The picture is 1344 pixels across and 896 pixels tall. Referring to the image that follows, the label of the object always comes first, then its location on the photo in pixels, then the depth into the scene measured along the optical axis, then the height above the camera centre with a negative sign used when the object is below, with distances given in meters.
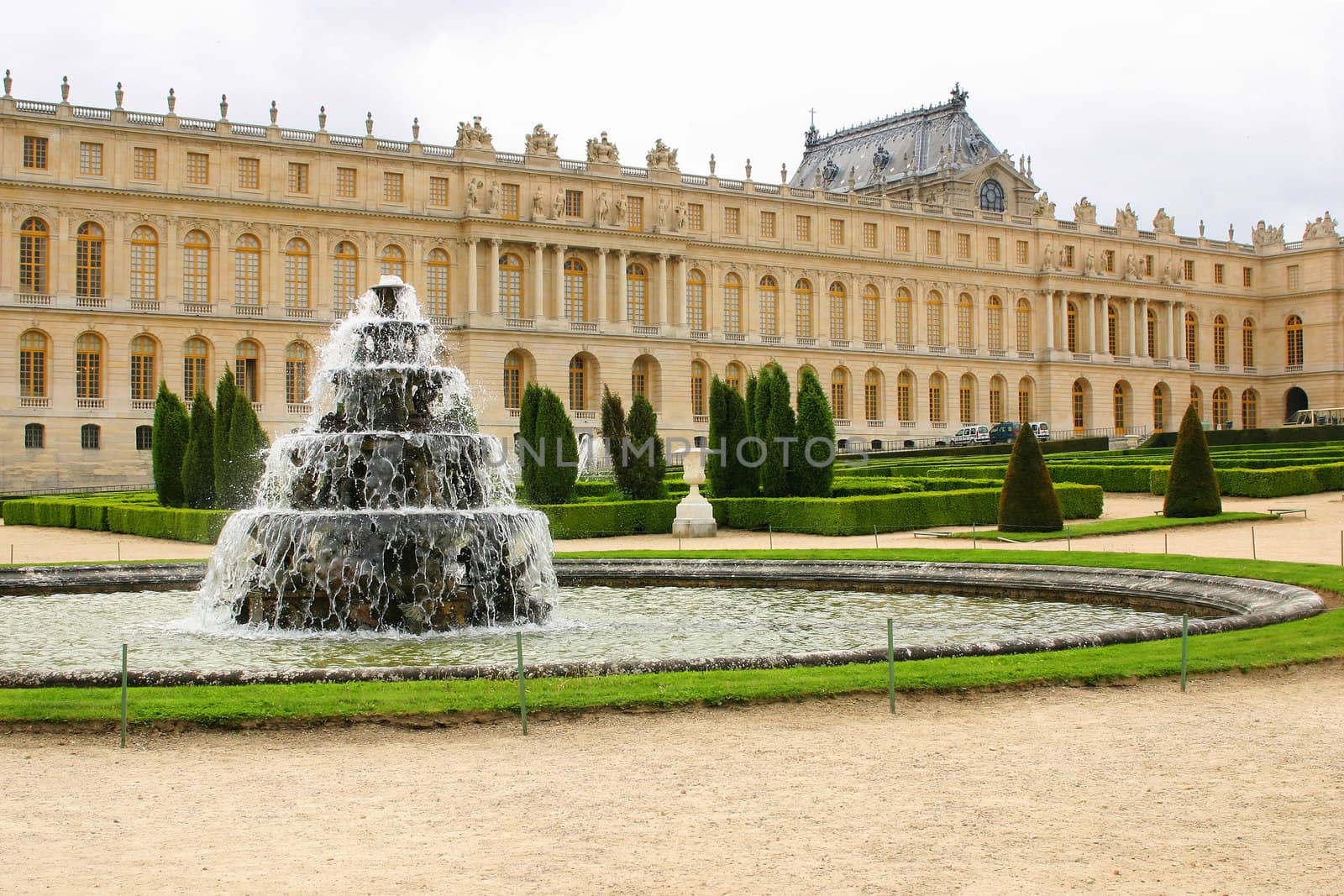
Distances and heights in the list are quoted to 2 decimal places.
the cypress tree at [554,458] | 28.28 +0.37
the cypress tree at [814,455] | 28.69 +0.35
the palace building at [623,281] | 48.53 +8.66
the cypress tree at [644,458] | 29.12 +0.33
